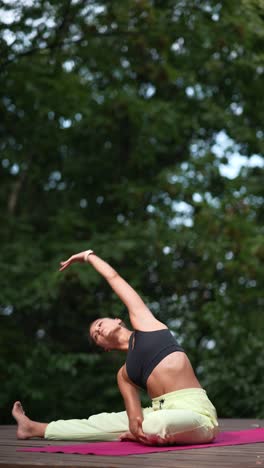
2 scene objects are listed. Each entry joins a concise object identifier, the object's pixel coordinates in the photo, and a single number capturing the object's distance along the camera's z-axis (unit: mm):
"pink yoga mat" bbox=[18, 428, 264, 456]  8875
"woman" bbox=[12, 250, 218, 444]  9359
